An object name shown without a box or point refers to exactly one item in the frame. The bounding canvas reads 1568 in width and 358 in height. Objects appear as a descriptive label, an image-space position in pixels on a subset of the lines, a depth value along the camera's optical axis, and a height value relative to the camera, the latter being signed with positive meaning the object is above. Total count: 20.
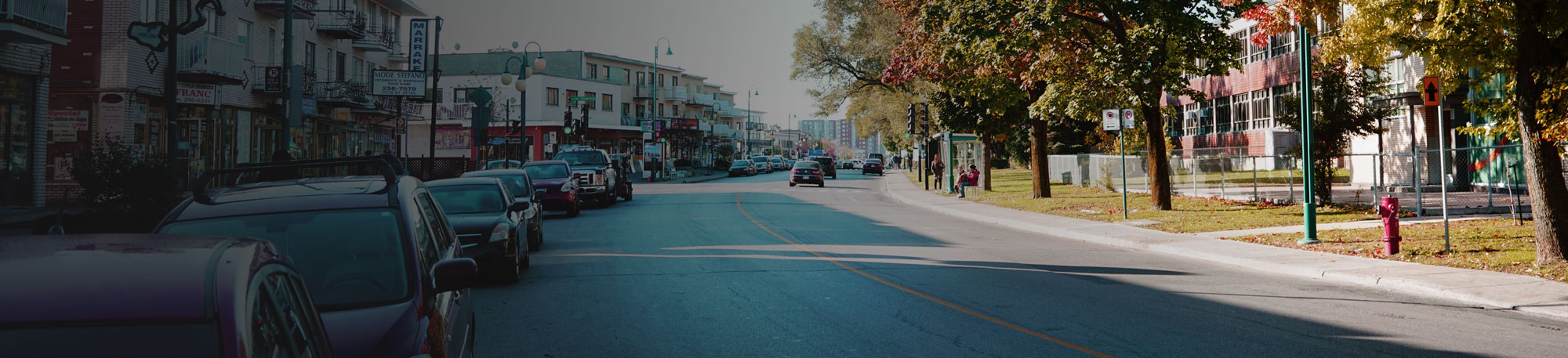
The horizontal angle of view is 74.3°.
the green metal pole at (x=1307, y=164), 15.91 +0.48
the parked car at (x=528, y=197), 15.07 +0.01
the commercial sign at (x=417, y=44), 40.69 +6.10
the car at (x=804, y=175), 47.22 +0.95
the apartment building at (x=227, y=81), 26.02 +3.47
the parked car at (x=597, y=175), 27.91 +0.62
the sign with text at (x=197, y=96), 26.53 +2.68
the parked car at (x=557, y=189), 23.86 +0.20
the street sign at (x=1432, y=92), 13.71 +1.35
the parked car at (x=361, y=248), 4.70 -0.25
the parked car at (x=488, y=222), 11.14 -0.28
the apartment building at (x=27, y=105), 20.50 +2.00
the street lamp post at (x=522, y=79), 35.62 +4.18
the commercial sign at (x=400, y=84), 37.34 +4.15
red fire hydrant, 13.77 -0.40
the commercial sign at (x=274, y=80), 32.38 +3.73
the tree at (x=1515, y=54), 12.20 +1.74
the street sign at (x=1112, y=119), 21.80 +1.59
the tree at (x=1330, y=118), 23.16 +1.71
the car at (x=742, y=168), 69.98 +1.95
